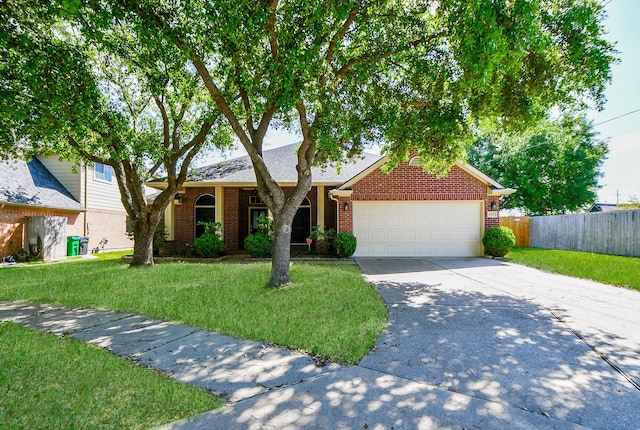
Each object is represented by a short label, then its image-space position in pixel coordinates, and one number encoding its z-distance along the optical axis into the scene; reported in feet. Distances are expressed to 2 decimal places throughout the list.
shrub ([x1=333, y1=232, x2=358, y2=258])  38.19
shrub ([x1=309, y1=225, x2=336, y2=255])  40.91
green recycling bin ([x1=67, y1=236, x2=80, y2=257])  48.65
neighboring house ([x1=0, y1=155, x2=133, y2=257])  41.73
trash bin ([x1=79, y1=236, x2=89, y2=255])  50.81
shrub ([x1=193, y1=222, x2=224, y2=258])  39.63
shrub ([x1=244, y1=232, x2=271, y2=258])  38.83
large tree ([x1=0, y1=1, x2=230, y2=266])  20.83
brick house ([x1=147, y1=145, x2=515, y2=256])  39.86
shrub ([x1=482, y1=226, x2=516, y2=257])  37.81
